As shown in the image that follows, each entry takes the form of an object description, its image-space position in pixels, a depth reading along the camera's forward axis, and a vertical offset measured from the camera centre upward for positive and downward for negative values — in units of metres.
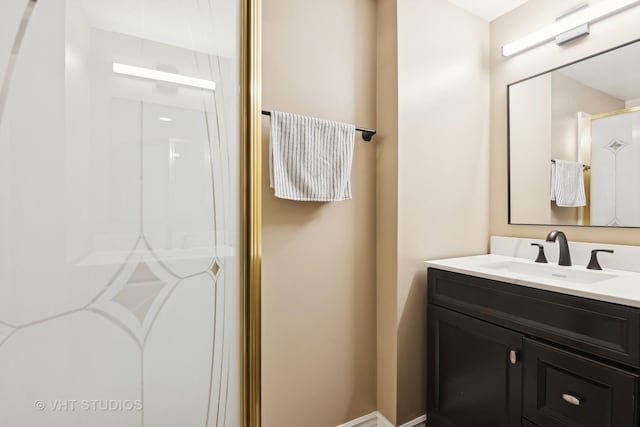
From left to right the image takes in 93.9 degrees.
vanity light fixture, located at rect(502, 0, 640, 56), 1.32 +0.91
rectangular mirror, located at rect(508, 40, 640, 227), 1.32 +0.34
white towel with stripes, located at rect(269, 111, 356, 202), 1.25 +0.24
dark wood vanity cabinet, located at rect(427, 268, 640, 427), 0.88 -0.52
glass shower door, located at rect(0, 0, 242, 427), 0.67 +0.00
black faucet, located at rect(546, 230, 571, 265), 1.37 -0.16
